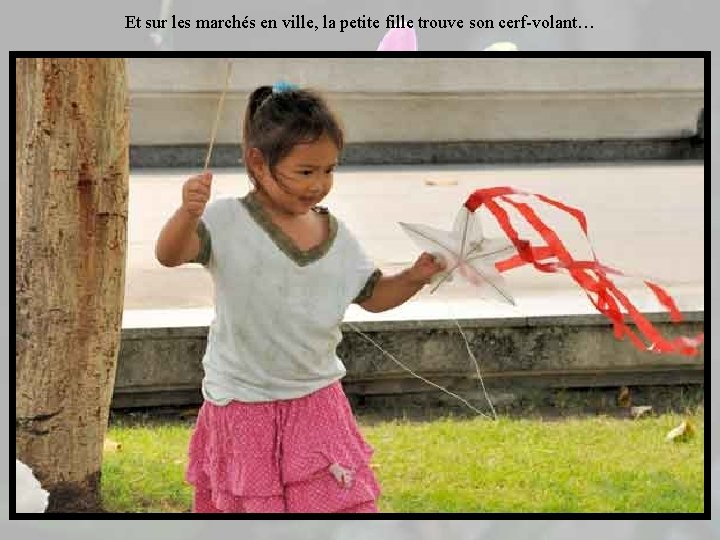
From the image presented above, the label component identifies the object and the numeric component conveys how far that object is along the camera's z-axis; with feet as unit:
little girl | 19.97
